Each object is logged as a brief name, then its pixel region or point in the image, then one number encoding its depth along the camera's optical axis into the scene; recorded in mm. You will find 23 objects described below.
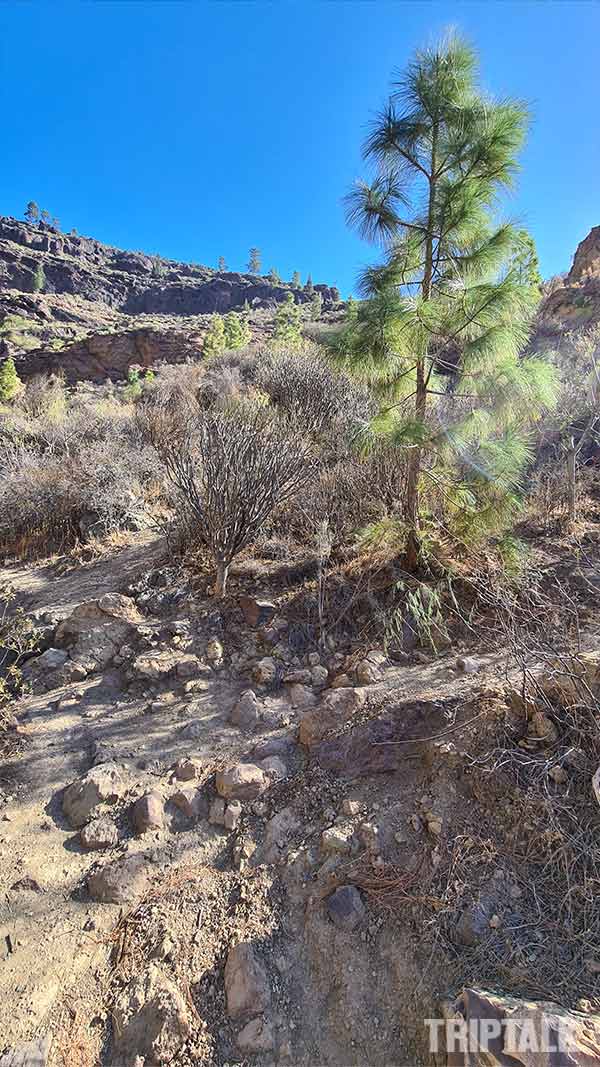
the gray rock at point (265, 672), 2928
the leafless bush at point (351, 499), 4191
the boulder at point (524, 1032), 1211
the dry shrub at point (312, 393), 6590
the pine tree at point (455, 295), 2939
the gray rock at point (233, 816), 2115
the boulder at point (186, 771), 2336
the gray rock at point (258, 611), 3359
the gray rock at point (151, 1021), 1464
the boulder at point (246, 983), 1570
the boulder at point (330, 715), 2455
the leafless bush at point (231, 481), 3555
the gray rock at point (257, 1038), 1503
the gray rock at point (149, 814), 2104
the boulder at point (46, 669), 2893
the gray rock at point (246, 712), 2654
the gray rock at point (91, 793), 2154
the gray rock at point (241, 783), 2217
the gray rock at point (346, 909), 1734
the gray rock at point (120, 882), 1858
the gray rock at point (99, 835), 2041
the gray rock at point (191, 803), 2172
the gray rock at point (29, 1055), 1424
